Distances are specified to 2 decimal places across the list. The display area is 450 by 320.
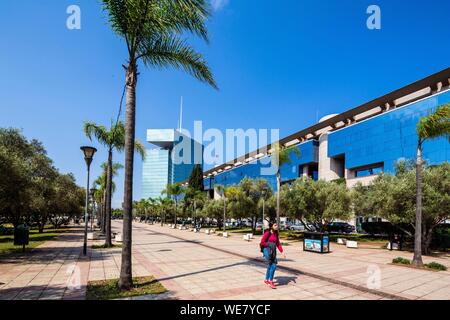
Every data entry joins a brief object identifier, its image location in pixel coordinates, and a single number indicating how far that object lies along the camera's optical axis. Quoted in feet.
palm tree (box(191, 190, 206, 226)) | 233.14
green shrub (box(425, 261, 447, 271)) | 43.71
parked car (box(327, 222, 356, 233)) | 156.56
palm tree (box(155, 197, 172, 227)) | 254.68
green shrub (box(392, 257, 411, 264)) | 47.78
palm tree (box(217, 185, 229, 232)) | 153.54
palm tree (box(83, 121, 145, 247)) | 74.23
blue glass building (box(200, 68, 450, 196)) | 145.89
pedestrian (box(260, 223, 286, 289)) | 29.58
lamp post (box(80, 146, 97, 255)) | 52.29
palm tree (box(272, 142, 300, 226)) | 86.07
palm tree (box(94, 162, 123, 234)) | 123.87
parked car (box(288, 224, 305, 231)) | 171.64
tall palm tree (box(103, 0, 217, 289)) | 28.43
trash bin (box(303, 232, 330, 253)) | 61.52
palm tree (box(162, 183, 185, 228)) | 205.43
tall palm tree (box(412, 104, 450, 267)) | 45.70
